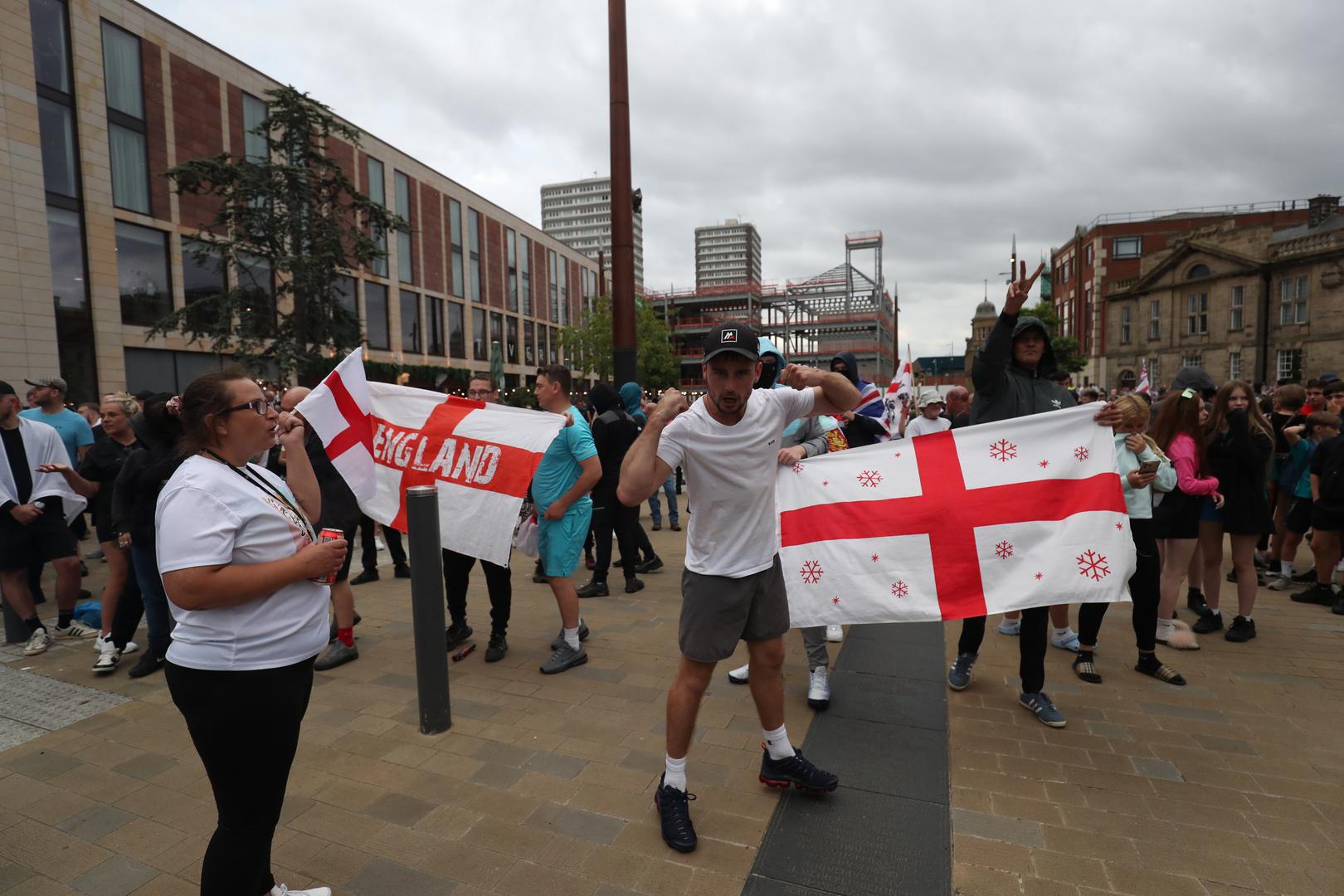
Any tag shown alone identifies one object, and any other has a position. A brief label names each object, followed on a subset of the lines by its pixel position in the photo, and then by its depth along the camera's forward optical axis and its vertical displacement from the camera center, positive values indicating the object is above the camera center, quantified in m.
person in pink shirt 4.88 -0.81
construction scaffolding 85.81 +8.80
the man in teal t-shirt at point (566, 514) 4.66 -0.87
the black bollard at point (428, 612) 3.77 -1.21
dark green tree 17.33 +3.97
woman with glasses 1.91 -0.64
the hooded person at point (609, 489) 6.85 -1.03
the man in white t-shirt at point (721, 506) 2.77 -0.50
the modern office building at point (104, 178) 18.84 +6.37
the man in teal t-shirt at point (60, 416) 6.67 -0.23
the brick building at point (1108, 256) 50.53 +9.85
